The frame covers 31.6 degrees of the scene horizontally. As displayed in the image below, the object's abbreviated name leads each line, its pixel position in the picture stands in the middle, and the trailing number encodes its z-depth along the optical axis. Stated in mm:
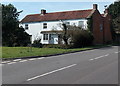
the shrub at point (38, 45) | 34050
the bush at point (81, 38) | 33425
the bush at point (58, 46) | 30867
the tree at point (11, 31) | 39809
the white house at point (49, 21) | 42562
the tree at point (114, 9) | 64962
